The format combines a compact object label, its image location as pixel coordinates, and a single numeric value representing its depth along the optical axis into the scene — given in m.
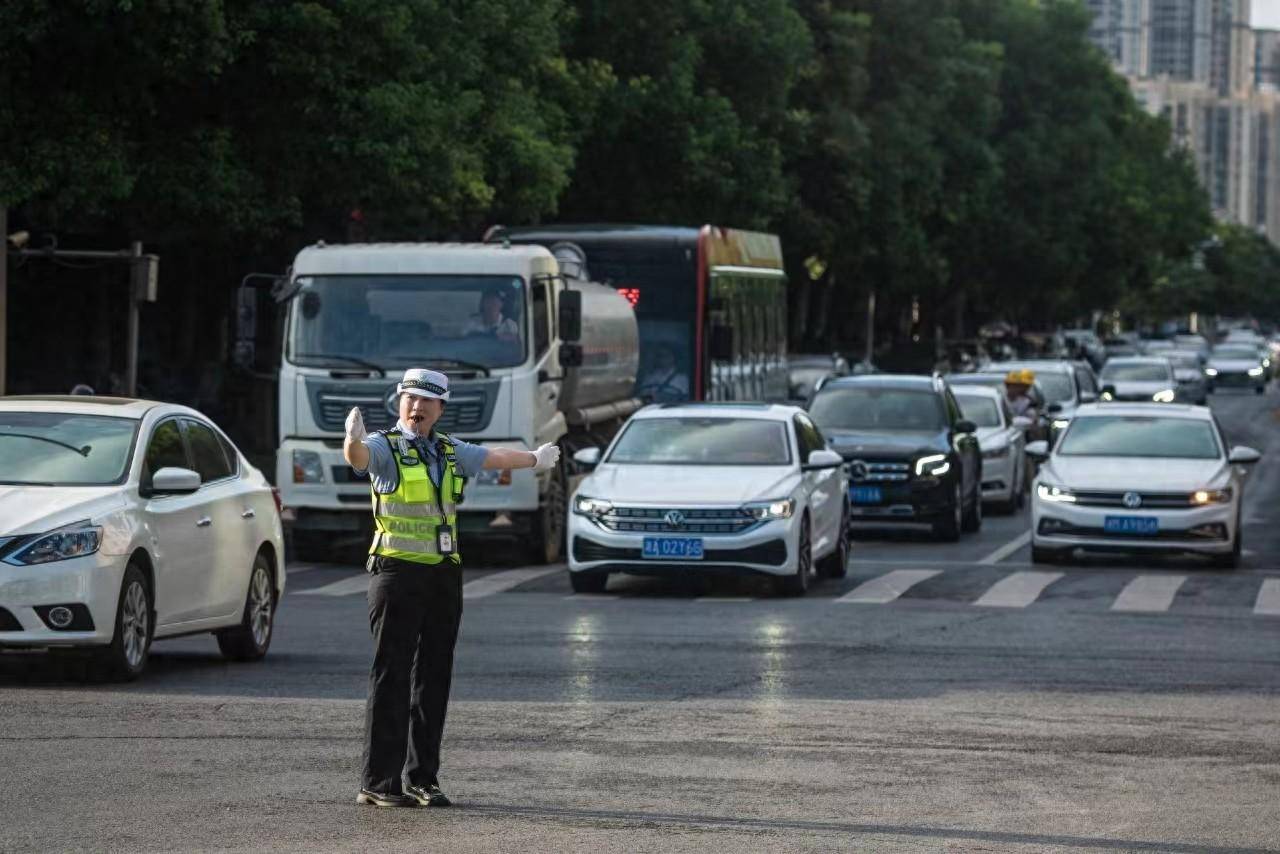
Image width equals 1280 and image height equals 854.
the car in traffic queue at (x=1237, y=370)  101.88
